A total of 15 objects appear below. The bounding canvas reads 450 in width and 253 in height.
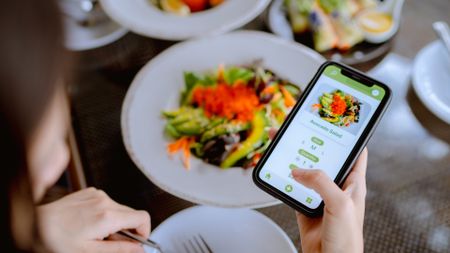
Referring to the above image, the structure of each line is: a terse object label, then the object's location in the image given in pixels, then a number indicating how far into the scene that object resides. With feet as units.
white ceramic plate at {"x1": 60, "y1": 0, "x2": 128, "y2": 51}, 3.89
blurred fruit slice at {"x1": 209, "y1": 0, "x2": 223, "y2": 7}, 4.26
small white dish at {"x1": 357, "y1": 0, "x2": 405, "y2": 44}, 3.74
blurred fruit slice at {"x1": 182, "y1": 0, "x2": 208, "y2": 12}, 4.27
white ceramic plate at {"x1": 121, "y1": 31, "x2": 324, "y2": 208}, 2.97
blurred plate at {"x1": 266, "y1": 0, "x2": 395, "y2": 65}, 3.70
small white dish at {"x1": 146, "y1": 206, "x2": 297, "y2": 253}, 2.75
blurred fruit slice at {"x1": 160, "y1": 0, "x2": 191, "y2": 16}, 4.12
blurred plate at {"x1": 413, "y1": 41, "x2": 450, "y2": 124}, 3.38
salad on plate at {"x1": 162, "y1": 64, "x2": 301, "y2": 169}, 3.22
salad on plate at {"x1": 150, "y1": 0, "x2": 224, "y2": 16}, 4.14
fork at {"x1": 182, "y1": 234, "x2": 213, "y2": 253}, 2.76
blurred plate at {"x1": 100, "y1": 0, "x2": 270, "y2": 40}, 3.78
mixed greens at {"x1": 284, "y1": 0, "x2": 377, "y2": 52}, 3.73
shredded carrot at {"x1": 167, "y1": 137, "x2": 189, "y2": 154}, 3.19
